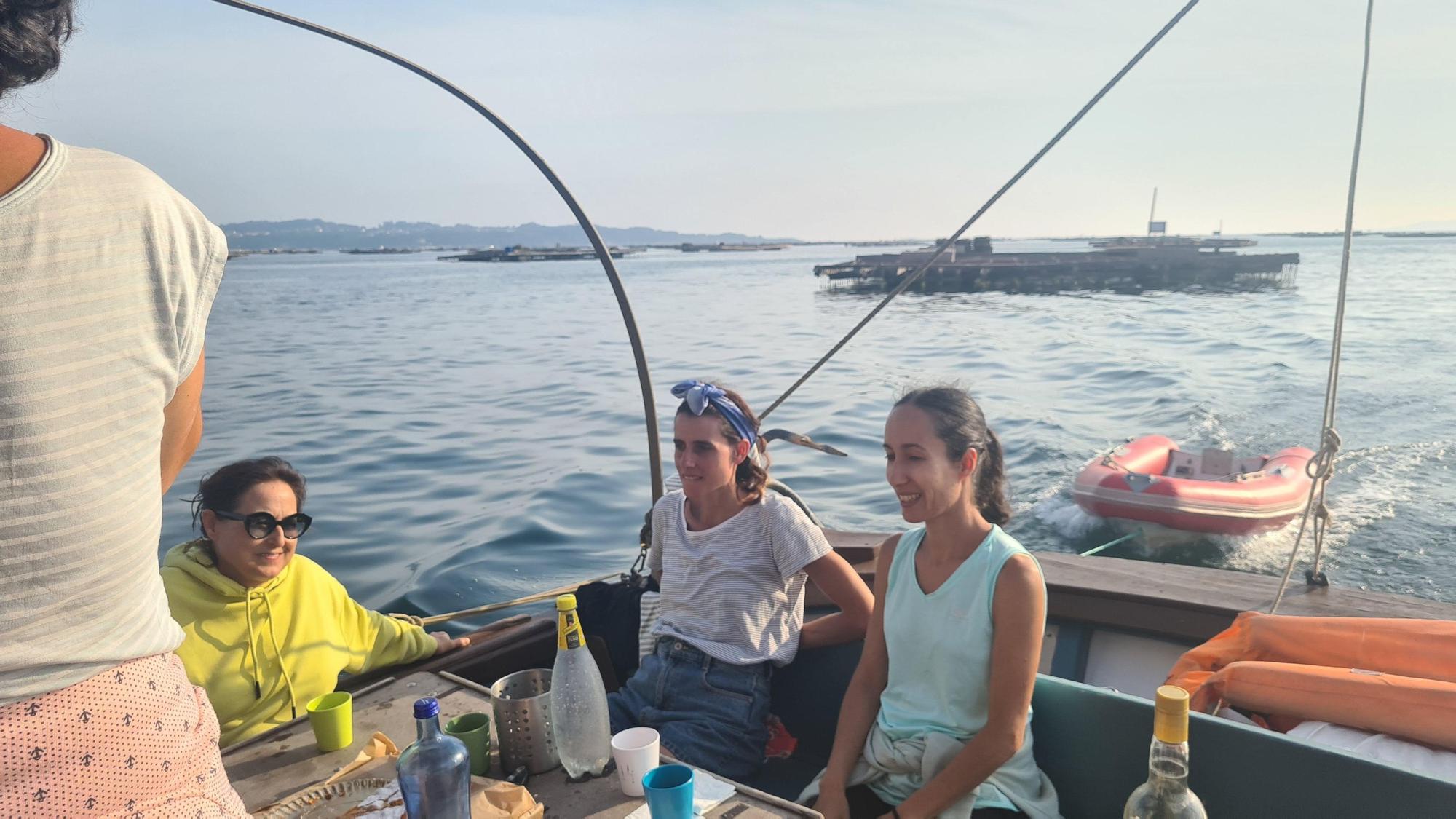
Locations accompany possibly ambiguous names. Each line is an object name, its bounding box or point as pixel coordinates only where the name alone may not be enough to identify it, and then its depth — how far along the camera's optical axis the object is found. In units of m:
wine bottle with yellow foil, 1.36
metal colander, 1.87
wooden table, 1.72
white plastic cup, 1.75
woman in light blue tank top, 2.08
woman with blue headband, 2.65
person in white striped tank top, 1.02
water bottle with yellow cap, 1.85
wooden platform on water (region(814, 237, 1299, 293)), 49.50
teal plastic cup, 1.55
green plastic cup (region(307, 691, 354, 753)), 2.00
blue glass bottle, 1.56
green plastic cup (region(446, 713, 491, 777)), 1.90
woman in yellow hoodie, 2.48
